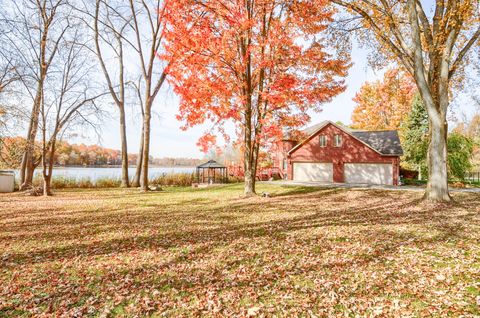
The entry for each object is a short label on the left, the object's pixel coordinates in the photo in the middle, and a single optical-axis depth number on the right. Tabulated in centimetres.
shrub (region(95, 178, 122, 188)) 2347
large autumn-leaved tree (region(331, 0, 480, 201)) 1261
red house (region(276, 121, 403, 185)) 2536
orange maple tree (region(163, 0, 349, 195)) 1429
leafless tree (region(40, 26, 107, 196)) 1648
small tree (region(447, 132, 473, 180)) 2605
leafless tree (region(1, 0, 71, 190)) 1661
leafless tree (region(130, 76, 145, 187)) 2373
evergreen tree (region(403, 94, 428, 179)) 2864
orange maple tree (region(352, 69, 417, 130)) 3694
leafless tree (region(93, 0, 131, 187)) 2114
